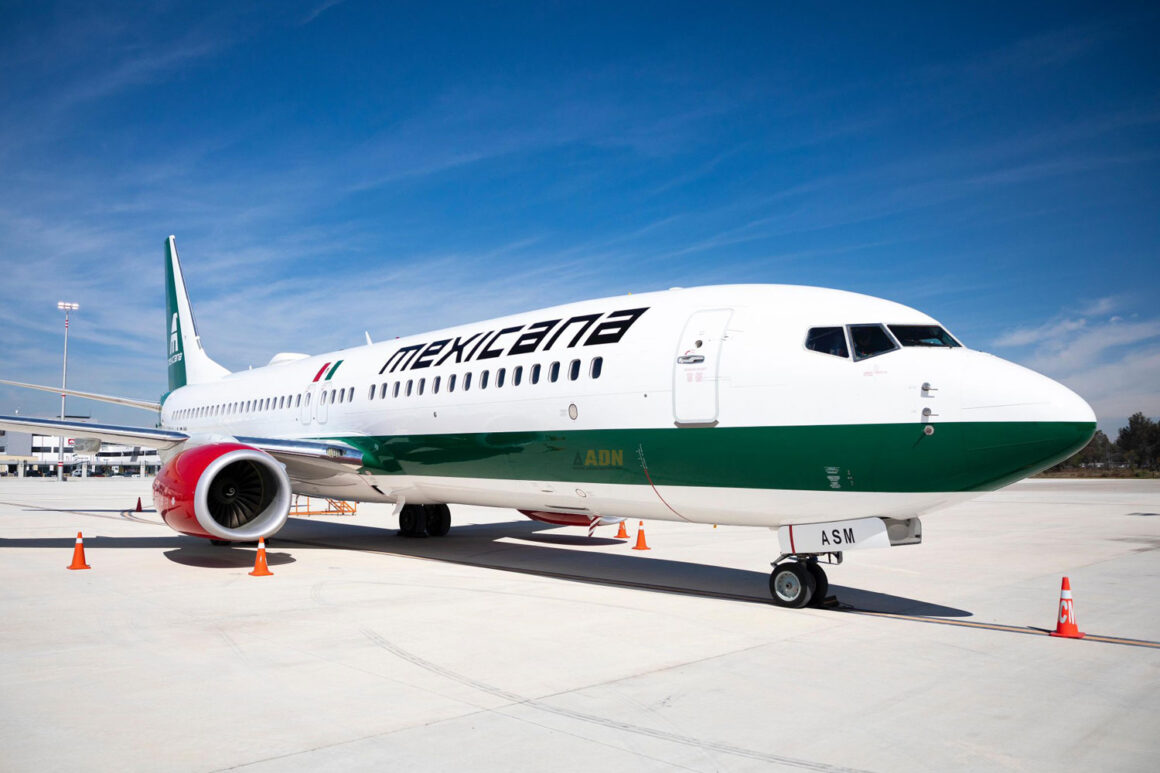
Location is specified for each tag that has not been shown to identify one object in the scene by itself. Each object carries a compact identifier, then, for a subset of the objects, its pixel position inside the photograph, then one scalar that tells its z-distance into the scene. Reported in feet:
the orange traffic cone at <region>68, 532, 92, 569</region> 39.42
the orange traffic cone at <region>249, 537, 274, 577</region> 37.86
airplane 26.37
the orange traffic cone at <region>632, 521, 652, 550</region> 49.19
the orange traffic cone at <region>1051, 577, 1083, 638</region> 25.29
